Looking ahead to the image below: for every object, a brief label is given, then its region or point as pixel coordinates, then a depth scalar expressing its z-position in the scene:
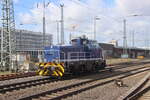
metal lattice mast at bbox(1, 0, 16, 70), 27.11
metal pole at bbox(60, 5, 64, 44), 34.75
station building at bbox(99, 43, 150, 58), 84.97
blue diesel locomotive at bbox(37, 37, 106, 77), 18.72
